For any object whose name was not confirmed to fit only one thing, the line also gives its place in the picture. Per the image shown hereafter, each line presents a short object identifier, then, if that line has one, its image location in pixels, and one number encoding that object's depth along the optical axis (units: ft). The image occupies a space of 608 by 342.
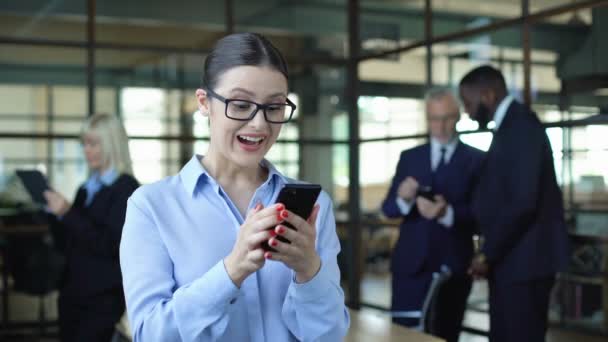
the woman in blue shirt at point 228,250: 3.87
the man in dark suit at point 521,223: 9.59
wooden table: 8.07
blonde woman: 10.53
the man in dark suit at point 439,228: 11.22
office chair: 10.82
